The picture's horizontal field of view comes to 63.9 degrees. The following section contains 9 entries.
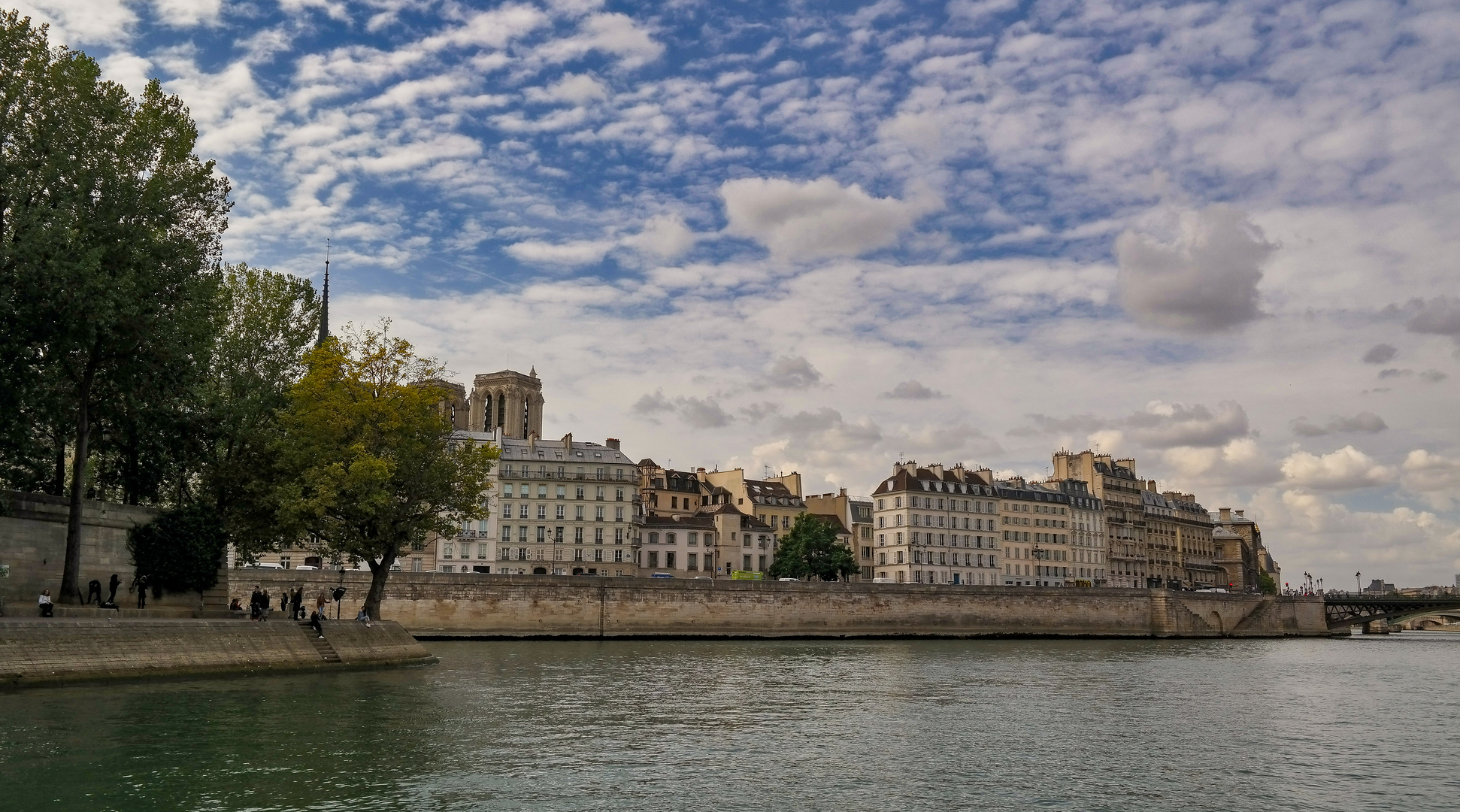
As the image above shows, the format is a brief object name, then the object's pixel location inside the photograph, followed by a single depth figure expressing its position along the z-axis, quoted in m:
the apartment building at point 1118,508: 144.00
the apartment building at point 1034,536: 131.25
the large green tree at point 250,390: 47.06
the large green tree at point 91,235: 33.69
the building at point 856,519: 126.38
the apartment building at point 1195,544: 160.38
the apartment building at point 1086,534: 136.62
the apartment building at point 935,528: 121.94
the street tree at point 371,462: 45.25
